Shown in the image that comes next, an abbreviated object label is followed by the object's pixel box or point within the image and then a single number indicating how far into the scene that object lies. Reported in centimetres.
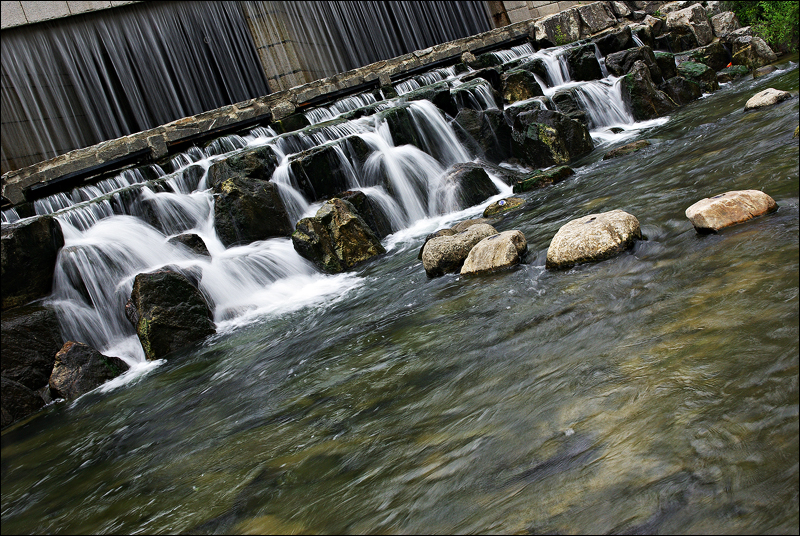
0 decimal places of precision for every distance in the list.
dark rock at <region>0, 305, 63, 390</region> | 722
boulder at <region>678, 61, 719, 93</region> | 1240
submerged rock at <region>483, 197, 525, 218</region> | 858
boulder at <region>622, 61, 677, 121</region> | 1190
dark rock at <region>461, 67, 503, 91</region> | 1415
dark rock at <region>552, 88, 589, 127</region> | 1234
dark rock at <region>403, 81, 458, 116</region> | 1248
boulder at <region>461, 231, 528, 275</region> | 556
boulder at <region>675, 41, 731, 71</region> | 1438
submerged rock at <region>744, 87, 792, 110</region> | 795
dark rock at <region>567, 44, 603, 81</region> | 1413
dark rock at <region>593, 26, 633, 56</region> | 1550
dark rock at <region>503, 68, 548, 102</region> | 1347
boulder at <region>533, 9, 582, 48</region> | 1969
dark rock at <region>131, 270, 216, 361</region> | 741
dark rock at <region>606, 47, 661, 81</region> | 1296
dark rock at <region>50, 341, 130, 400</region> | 693
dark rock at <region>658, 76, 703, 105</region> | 1195
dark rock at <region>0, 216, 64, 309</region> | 805
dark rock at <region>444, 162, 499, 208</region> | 1009
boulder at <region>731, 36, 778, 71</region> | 1320
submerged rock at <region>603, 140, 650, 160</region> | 912
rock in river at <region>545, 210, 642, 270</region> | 461
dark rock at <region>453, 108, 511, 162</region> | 1171
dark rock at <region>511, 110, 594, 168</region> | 1073
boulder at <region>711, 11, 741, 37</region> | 1752
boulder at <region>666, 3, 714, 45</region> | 1756
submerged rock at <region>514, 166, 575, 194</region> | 930
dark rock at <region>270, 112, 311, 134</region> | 1355
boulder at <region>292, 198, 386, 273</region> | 866
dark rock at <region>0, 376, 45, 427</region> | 656
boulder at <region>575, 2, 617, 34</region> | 2005
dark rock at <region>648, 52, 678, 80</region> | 1282
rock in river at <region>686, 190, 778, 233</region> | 401
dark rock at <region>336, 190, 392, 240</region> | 970
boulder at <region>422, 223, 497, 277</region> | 624
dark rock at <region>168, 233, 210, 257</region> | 919
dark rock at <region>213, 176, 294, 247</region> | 955
